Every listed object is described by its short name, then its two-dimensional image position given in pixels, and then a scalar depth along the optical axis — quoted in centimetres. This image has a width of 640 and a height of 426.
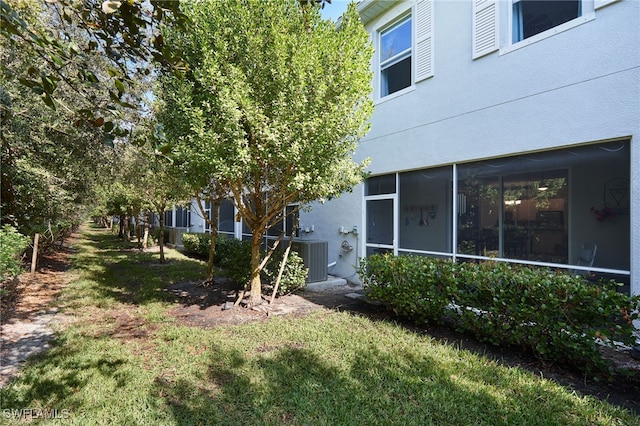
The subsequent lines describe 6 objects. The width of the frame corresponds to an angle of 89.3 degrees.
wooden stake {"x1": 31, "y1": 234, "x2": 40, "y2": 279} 810
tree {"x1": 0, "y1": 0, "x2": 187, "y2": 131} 198
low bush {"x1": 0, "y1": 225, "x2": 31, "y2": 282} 473
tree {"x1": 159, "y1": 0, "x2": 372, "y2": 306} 467
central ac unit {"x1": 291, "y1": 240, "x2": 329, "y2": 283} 827
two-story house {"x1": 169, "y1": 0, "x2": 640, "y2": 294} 460
